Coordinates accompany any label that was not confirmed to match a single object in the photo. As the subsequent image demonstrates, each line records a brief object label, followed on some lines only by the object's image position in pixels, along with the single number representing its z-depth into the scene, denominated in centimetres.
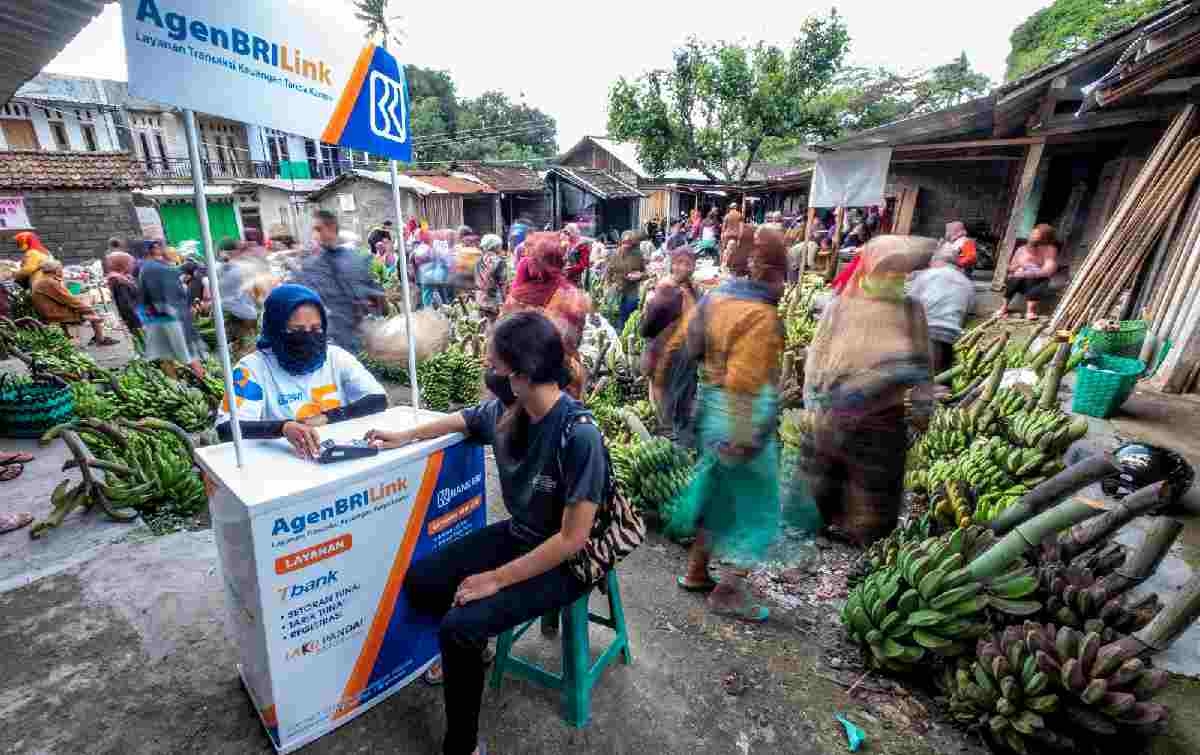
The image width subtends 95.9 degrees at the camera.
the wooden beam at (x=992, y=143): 891
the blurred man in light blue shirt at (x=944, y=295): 570
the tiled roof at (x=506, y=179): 2525
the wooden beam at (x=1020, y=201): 894
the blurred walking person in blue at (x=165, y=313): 588
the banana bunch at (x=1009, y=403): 483
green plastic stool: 227
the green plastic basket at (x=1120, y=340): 530
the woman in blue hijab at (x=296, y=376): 246
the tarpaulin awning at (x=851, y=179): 1042
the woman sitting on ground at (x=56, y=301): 742
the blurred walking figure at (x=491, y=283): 821
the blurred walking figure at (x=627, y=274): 751
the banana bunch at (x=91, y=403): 533
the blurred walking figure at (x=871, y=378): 304
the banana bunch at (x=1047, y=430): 409
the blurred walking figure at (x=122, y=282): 684
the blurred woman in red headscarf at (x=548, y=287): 468
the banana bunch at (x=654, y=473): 423
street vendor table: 183
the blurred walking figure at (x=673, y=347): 426
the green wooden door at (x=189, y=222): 2114
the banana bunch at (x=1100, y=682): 213
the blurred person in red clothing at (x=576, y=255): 620
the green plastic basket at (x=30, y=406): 510
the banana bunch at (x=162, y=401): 536
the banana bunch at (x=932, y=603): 258
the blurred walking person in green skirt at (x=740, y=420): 302
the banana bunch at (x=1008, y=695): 223
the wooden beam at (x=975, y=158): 1068
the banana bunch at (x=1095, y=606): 253
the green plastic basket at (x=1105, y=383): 466
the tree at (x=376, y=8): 2992
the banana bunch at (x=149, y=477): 375
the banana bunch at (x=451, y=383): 667
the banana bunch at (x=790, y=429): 502
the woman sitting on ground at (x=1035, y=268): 764
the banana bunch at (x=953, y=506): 372
